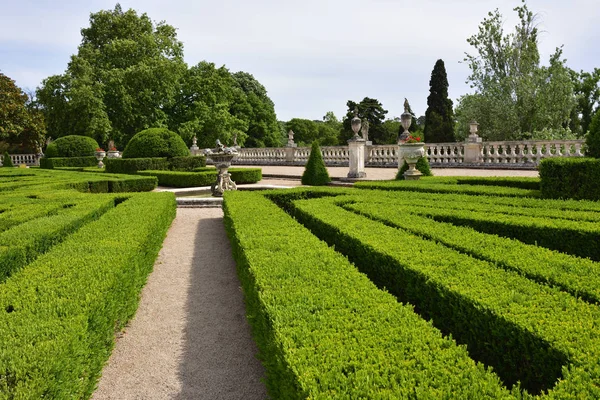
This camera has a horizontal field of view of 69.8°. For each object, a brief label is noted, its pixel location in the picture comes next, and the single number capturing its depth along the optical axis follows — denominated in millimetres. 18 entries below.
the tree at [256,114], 54844
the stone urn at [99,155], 27911
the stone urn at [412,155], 13547
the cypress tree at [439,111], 44375
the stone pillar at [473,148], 21672
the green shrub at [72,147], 31484
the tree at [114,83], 37469
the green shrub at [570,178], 7832
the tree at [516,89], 30672
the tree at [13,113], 31031
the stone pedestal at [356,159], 19467
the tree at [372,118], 59750
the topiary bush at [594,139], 8398
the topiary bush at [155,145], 22734
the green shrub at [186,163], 22906
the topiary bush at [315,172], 17750
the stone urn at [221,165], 15359
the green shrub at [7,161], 36719
